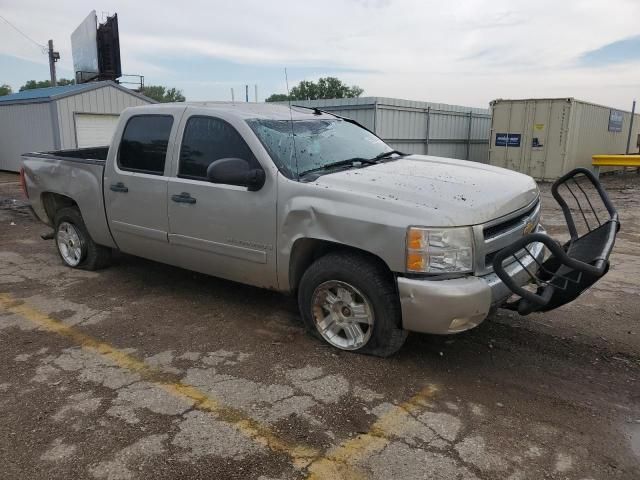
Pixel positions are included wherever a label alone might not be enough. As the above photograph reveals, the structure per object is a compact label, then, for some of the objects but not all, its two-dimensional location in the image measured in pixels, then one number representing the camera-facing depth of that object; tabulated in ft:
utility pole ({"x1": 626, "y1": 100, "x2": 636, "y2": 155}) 78.59
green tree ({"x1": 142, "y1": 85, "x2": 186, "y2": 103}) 213.05
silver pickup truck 10.99
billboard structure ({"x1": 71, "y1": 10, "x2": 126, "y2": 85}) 79.51
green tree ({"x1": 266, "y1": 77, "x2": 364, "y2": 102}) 156.97
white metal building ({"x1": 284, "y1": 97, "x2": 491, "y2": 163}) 52.75
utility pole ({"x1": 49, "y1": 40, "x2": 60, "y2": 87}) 103.35
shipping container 54.49
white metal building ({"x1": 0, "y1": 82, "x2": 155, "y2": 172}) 53.21
